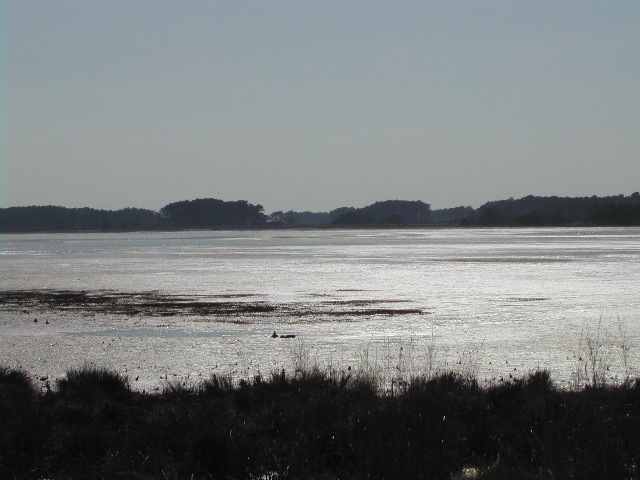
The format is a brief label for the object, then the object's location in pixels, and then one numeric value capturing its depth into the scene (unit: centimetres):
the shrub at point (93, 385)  1897
